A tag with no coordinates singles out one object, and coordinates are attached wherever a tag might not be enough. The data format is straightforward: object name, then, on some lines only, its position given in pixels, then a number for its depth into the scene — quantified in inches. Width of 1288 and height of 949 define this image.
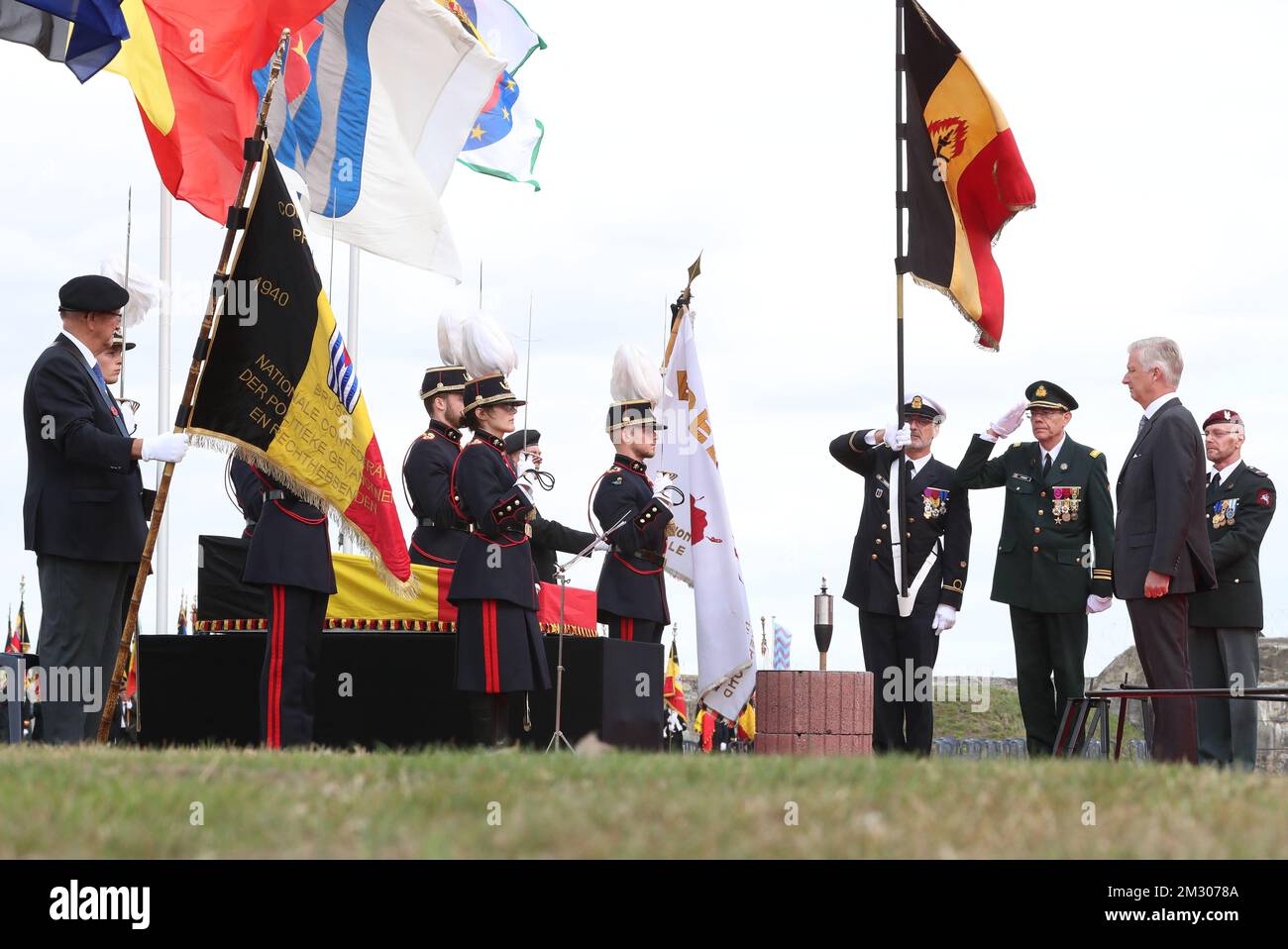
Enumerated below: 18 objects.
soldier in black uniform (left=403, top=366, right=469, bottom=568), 767.1
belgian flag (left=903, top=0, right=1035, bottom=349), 855.7
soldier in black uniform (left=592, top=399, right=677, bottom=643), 753.6
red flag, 767.7
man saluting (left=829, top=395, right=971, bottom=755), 796.0
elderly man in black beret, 594.2
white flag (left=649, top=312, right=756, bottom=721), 845.8
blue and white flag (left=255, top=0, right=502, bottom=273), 882.1
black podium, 725.9
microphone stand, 654.8
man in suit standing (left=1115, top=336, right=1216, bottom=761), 637.3
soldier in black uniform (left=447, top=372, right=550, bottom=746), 660.1
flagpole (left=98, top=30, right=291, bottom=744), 577.9
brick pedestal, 783.7
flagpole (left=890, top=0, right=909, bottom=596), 768.9
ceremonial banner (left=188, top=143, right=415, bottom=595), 611.2
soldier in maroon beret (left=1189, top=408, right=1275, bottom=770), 773.9
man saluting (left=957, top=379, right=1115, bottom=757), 774.5
